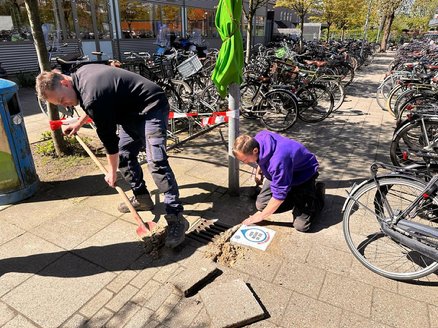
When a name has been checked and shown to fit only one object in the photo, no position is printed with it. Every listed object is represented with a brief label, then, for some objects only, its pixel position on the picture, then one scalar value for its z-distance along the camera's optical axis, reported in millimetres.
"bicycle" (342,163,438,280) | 2508
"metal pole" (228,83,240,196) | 3541
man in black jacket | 2729
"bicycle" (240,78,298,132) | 6344
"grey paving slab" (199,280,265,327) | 2250
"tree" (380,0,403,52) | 23547
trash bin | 3568
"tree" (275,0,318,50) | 13922
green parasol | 3326
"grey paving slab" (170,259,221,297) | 2520
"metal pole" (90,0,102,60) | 13486
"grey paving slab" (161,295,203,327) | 2293
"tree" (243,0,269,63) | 8242
